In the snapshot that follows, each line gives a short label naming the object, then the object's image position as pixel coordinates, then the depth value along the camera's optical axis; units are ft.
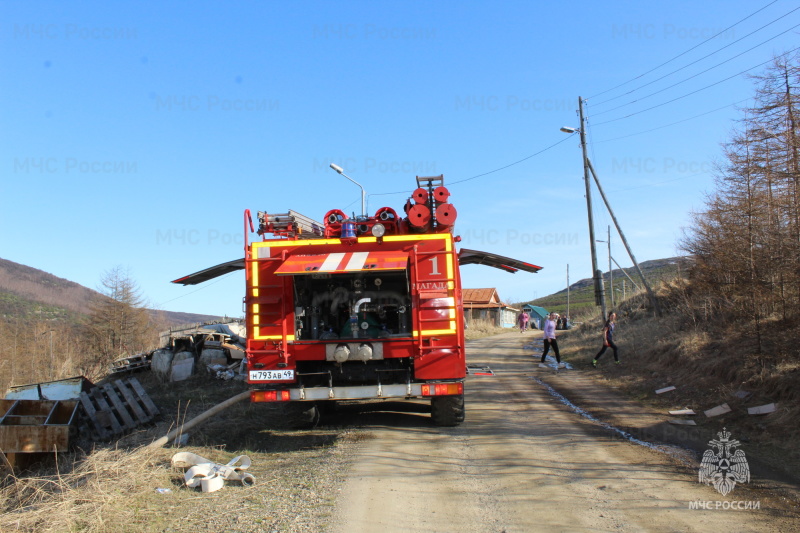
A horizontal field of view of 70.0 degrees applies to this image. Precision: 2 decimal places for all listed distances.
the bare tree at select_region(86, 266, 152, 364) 133.28
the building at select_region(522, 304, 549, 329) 215.51
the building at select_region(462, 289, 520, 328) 197.06
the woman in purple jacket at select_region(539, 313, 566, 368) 53.16
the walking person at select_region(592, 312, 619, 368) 48.59
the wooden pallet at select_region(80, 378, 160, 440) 36.60
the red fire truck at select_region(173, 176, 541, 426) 25.17
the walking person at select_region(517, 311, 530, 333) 131.03
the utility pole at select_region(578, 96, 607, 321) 58.59
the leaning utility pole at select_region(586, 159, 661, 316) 63.87
